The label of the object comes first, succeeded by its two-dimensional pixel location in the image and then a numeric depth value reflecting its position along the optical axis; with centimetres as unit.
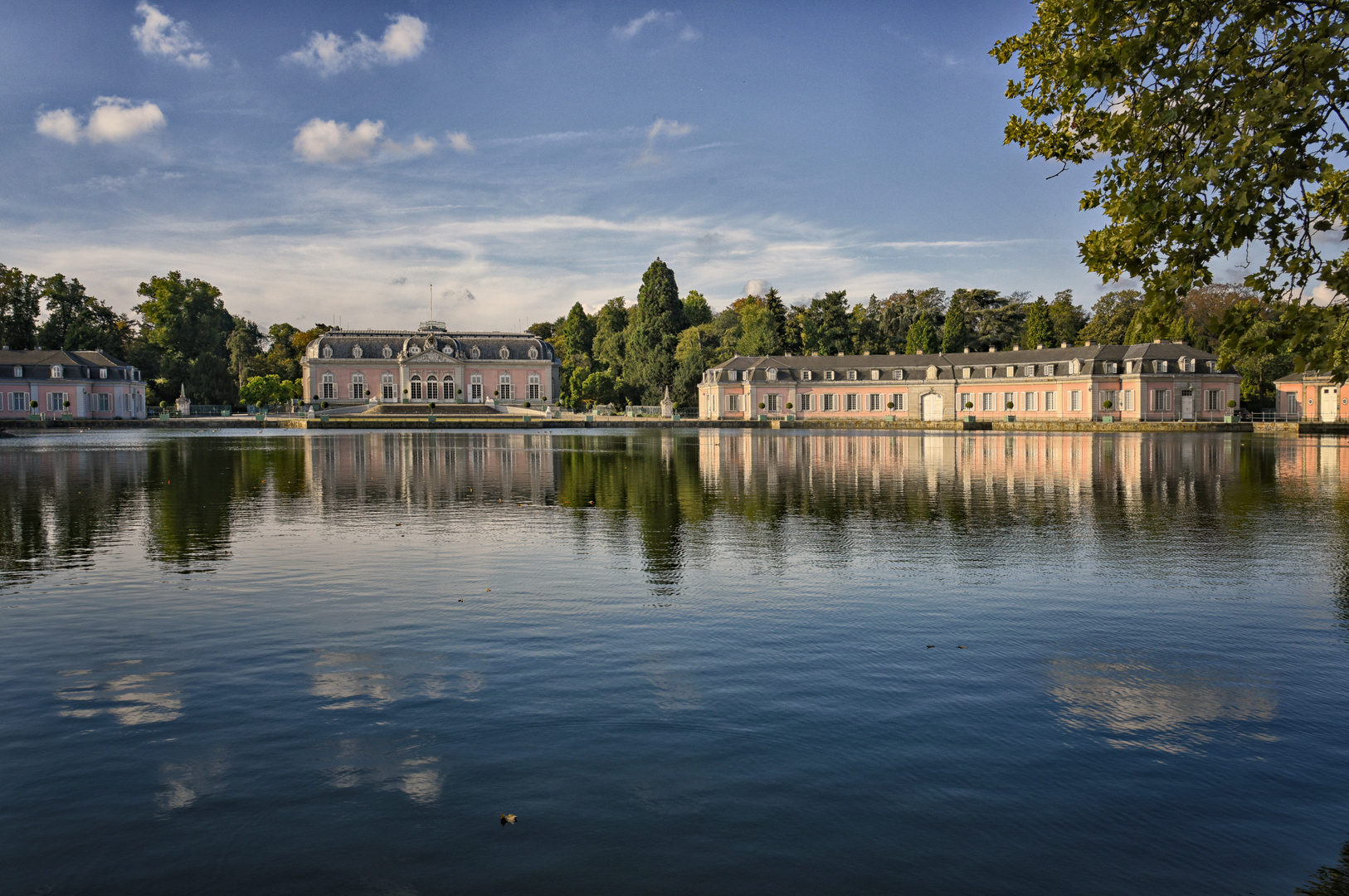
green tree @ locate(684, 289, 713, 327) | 11644
